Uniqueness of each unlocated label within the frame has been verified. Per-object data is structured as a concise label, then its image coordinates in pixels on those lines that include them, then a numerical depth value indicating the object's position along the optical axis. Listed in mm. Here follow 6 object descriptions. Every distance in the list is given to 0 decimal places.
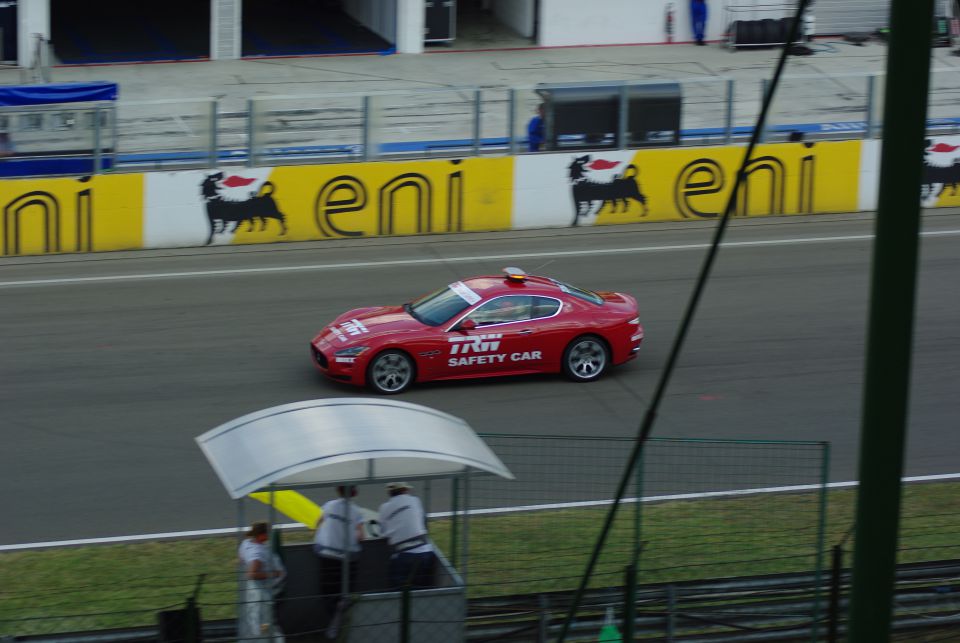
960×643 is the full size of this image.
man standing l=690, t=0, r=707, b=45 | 72312
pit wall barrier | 41094
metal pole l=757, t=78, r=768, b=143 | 45156
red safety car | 29641
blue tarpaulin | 44812
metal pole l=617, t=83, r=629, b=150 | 45000
